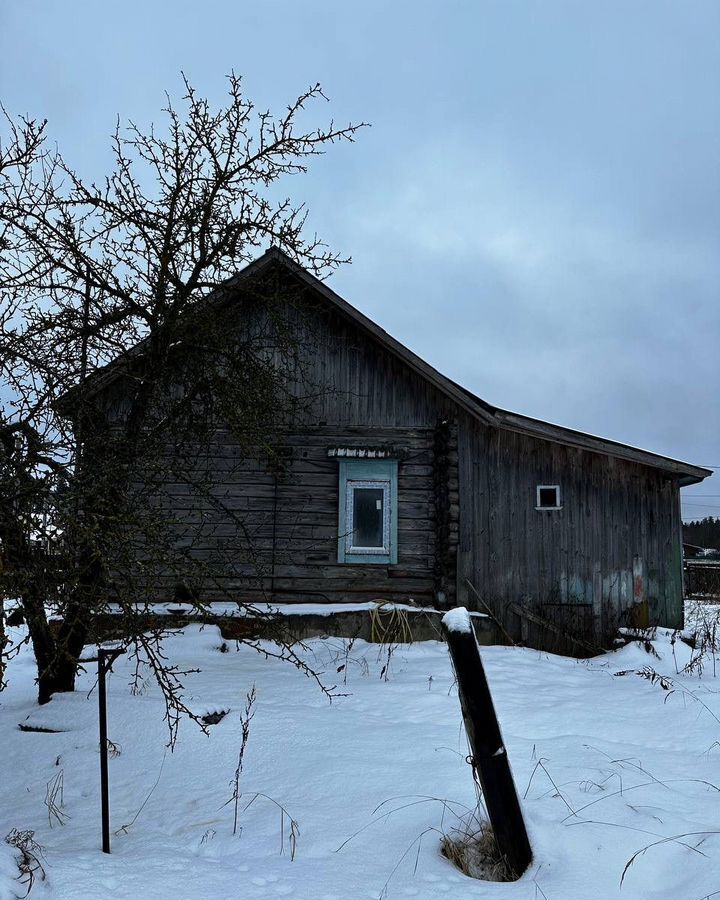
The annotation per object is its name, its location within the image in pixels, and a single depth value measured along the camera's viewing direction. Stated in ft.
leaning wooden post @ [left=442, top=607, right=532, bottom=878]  11.23
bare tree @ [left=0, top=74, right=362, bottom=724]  19.02
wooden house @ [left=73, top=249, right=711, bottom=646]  34.94
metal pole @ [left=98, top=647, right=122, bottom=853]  12.35
